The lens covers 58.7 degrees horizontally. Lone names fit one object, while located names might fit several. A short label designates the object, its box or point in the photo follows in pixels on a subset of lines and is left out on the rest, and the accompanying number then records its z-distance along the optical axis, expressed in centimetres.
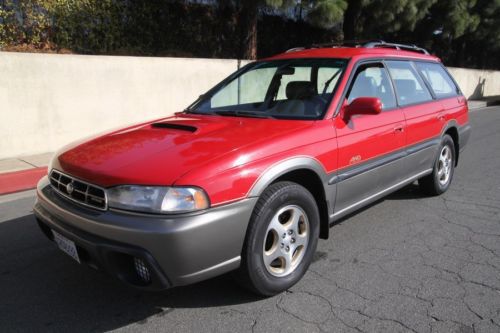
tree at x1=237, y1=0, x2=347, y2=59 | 1105
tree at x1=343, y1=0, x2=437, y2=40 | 1335
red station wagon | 251
